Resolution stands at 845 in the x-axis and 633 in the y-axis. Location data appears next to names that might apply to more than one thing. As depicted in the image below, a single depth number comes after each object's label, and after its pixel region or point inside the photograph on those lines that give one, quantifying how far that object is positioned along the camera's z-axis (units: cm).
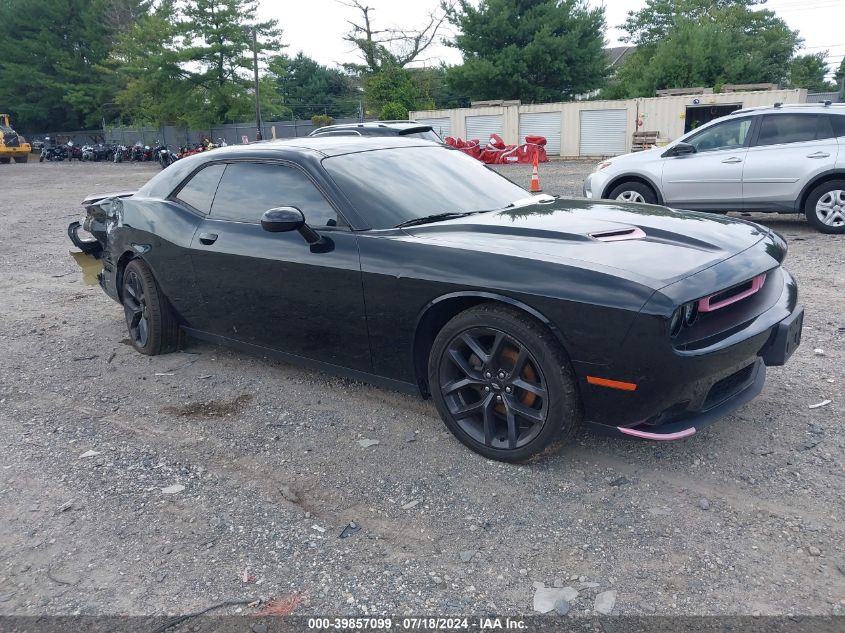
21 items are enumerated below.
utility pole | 3756
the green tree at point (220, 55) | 4062
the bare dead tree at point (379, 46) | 4706
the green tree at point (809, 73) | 4941
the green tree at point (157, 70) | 4225
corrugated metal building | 2597
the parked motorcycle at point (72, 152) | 4328
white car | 836
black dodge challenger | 287
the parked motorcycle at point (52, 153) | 4366
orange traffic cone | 1355
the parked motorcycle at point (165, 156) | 3262
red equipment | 2536
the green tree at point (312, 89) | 6481
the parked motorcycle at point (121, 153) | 3838
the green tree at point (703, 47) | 3547
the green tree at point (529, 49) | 3675
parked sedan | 1167
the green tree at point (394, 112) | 3872
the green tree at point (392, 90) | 4131
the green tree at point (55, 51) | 5475
